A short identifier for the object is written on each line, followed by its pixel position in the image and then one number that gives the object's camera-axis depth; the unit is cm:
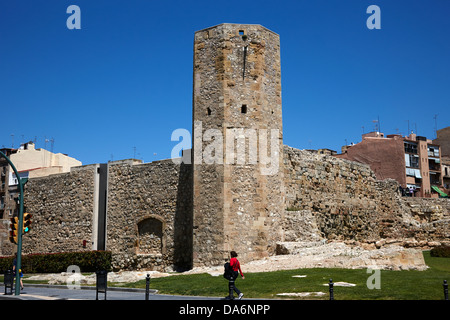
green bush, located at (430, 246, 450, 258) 2380
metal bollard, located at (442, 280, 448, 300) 1138
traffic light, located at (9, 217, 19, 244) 1886
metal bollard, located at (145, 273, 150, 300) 1384
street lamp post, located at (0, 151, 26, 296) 1823
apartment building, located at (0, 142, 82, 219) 5681
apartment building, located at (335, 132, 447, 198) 5816
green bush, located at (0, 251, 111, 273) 2934
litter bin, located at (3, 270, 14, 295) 1827
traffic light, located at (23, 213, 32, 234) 1902
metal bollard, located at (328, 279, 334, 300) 1199
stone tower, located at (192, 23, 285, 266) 2294
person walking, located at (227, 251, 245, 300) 1385
